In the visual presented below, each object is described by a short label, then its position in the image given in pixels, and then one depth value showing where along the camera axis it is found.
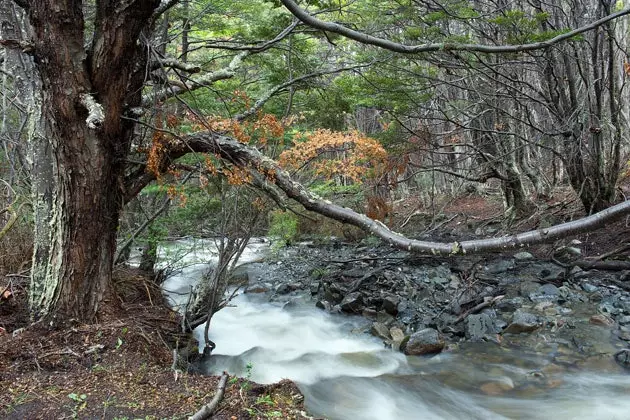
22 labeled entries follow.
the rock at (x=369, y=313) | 8.27
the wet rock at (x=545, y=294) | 8.13
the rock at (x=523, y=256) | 10.22
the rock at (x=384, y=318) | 7.97
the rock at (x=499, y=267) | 9.73
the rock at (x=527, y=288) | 8.38
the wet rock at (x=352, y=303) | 8.52
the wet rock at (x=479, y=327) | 7.09
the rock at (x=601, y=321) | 7.00
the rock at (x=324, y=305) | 8.90
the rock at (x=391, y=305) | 8.15
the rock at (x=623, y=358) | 5.91
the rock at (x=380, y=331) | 7.37
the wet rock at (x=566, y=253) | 9.45
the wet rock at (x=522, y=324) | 7.05
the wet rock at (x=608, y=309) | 7.28
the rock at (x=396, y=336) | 7.01
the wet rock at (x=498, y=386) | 5.84
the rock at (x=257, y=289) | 10.29
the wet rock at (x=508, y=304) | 7.84
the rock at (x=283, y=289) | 10.23
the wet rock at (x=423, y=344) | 6.71
